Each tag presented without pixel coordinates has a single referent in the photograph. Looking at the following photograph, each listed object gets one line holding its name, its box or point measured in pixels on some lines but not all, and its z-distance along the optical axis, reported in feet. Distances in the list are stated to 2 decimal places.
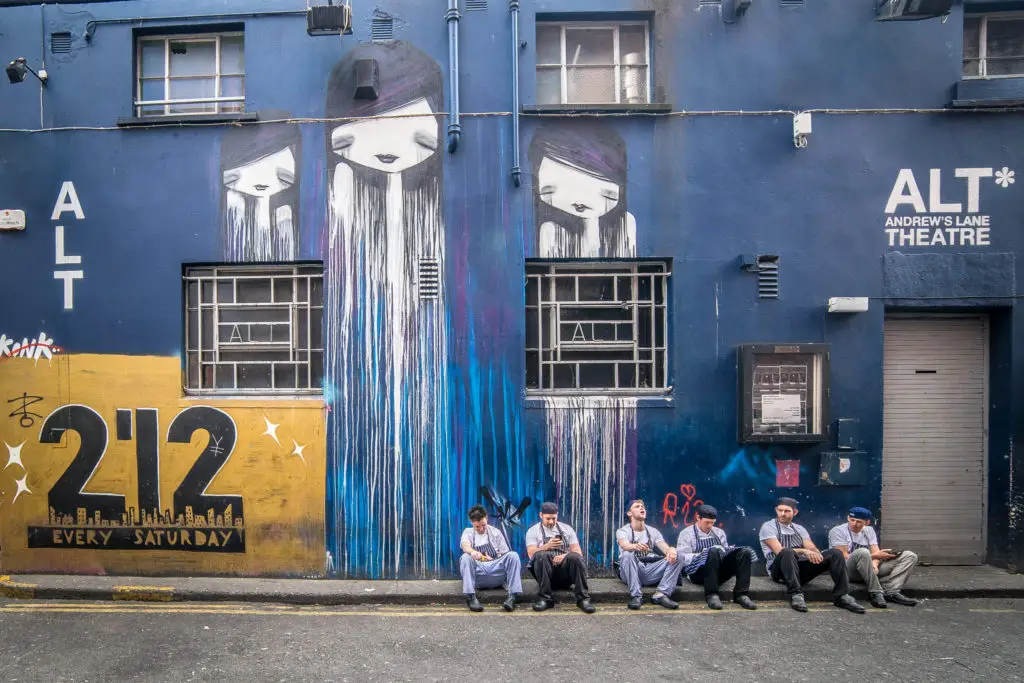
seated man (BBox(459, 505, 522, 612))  20.81
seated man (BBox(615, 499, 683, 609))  21.07
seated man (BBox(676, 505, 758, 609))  20.89
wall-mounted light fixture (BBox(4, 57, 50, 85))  22.87
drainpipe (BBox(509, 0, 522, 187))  22.97
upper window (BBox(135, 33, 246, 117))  24.43
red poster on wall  23.30
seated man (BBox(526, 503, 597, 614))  20.77
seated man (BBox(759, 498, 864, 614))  20.72
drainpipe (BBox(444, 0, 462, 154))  23.00
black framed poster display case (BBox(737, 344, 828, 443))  22.95
